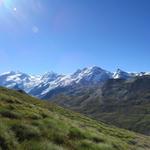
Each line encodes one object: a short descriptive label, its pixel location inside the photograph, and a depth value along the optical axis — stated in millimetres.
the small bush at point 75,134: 9626
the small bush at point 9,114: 9682
